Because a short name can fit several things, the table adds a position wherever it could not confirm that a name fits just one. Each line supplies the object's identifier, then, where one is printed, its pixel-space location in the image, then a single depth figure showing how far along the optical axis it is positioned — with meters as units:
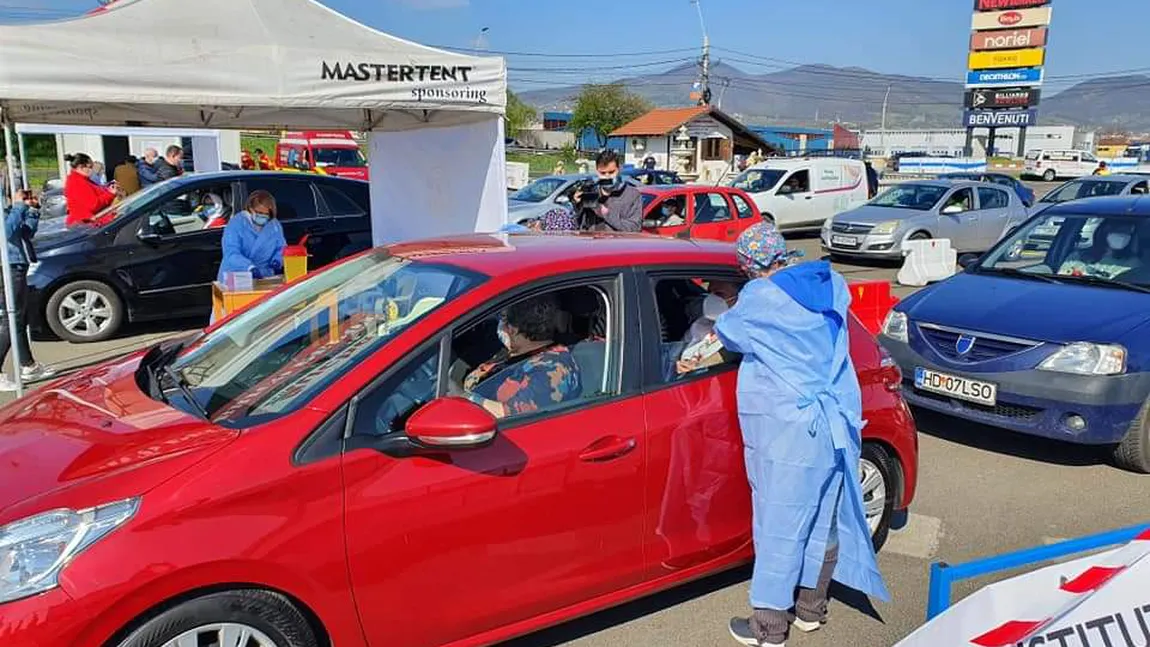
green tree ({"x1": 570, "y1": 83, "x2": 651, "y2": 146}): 80.44
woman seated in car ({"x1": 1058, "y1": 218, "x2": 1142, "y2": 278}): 5.69
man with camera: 7.35
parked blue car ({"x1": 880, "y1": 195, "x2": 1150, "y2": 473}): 4.82
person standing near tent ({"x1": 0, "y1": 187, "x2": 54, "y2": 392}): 6.57
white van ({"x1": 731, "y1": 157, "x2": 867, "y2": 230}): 18.06
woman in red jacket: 10.80
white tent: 5.65
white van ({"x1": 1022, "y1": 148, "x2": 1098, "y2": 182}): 50.28
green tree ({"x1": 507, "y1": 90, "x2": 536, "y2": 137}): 85.38
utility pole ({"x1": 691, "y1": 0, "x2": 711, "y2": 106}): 45.50
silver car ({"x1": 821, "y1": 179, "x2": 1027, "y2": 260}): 14.34
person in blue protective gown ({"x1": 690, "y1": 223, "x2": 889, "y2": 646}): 2.98
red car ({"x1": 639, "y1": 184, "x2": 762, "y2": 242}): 11.94
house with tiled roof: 40.25
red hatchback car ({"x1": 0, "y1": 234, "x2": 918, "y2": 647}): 2.23
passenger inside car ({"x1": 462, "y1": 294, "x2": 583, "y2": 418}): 2.94
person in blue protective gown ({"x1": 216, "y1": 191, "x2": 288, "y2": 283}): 6.99
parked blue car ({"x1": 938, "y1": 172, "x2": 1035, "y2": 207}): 16.47
